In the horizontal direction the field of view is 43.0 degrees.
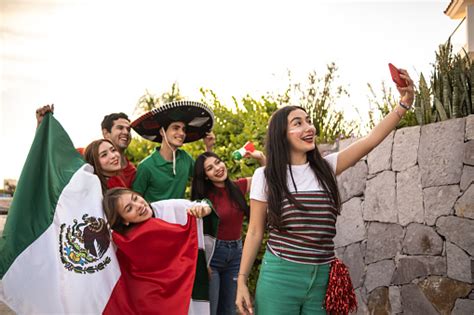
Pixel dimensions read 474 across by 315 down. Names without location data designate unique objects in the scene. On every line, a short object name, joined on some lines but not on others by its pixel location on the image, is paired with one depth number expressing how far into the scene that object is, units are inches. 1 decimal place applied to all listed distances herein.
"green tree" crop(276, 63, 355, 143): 329.1
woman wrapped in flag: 159.9
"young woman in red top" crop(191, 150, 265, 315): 184.9
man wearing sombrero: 192.7
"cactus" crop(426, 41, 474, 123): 205.2
